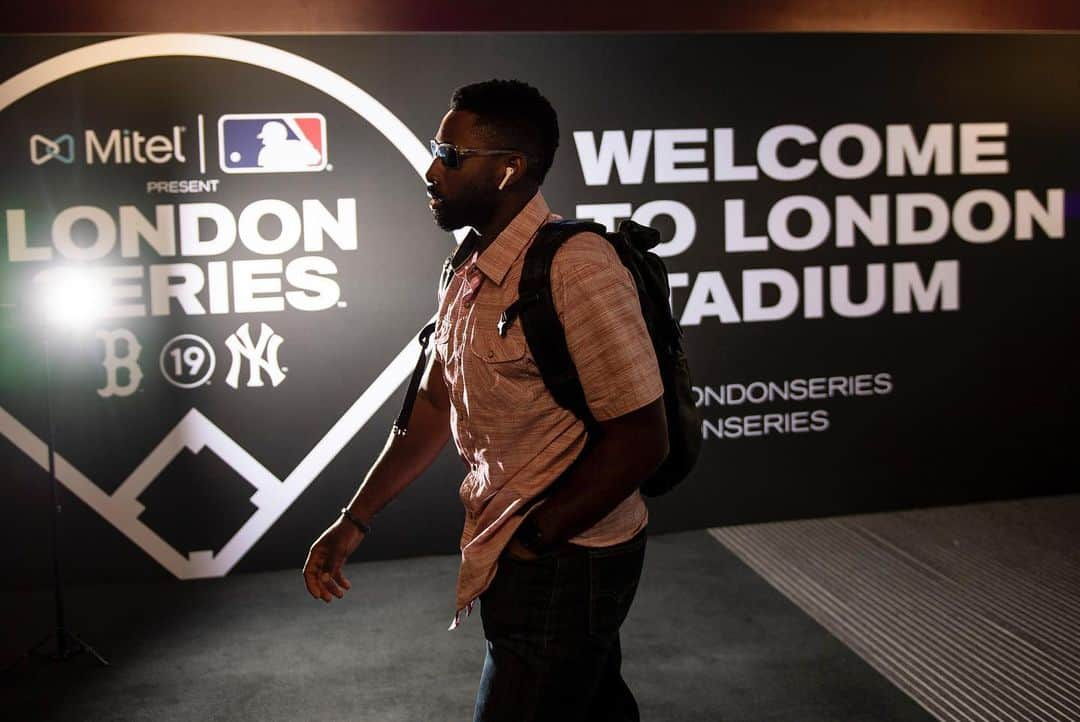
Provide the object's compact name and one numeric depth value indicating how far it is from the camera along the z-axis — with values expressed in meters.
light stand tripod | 3.65
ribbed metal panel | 3.34
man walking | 1.65
